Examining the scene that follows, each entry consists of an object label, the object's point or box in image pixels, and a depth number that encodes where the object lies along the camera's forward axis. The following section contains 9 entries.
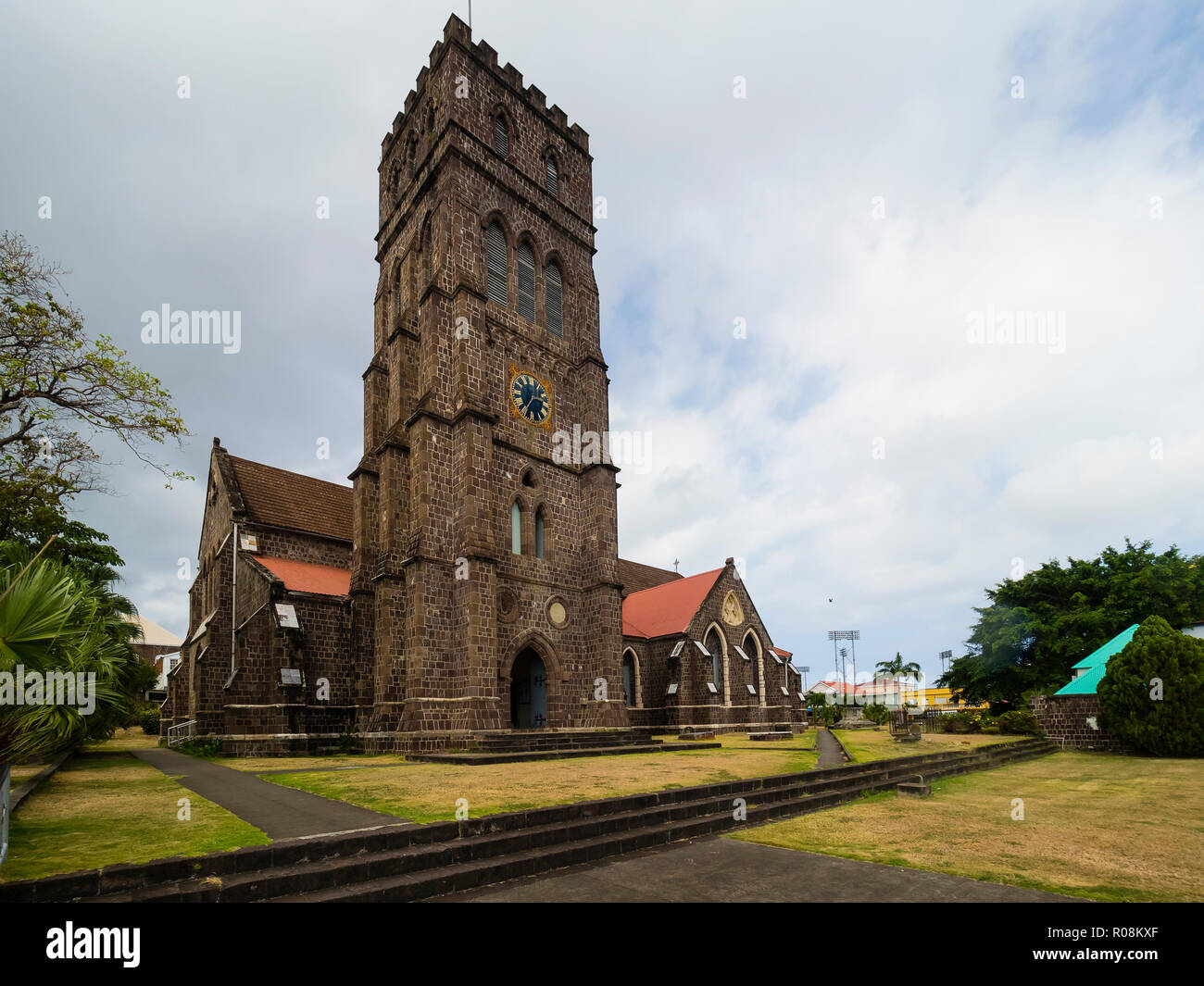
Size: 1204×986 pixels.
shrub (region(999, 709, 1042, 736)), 26.64
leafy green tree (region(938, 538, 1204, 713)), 34.78
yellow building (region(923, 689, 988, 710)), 95.12
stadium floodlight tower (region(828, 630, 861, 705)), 94.94
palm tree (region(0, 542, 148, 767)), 5.48
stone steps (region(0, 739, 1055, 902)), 5.64
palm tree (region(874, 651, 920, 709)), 84.50
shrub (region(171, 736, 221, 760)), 21.33
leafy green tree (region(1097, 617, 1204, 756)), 18.77
